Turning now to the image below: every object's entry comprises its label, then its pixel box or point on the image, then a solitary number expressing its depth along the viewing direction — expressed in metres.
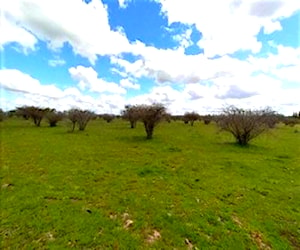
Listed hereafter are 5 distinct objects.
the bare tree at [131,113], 23.93
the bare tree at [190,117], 44.97
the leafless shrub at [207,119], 46.39
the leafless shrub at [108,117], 46.45
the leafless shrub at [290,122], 47.07
